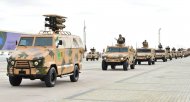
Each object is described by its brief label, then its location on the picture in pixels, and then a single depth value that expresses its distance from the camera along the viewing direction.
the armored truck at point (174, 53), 88.35
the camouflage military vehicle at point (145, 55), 46.44
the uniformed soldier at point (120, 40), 35.69
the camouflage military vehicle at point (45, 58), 17.09
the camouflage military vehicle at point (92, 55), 69.81
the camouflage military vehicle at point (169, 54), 74.31
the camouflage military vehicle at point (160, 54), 62.38
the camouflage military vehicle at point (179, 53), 97.47
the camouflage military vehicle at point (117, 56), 32.28
